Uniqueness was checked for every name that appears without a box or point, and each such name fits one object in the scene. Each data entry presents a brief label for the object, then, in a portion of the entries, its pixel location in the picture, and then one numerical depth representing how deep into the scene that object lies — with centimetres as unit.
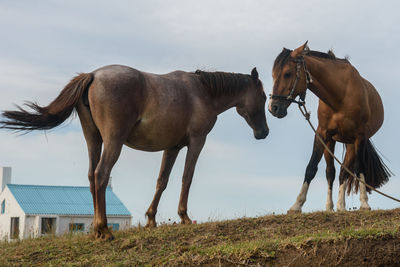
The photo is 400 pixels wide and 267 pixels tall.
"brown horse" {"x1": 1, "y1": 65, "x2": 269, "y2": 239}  985
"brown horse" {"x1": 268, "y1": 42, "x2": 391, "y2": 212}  1121
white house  3266
